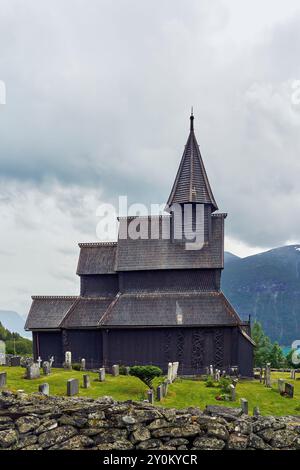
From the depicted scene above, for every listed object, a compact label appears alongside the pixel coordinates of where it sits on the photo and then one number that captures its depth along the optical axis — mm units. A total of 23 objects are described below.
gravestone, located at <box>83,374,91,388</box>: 23750
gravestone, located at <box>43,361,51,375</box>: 28166
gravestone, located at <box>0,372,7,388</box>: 21372
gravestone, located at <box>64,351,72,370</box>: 32219
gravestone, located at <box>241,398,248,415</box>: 17125
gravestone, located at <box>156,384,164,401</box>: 21625
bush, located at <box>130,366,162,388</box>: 23284
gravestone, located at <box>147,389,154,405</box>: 19809
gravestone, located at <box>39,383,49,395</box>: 19438
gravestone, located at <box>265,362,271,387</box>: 28700
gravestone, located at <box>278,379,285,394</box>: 25422
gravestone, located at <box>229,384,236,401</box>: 22438
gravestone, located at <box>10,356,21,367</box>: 32781
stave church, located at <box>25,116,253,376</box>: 32094
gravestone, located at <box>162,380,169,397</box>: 22775
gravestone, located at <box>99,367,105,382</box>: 26641
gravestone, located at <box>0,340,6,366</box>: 33469
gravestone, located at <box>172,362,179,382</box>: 28133
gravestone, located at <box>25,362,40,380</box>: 25927
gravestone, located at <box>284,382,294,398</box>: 24188
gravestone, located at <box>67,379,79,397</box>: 20359
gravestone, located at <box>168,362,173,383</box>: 26820
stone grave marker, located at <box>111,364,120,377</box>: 29420
